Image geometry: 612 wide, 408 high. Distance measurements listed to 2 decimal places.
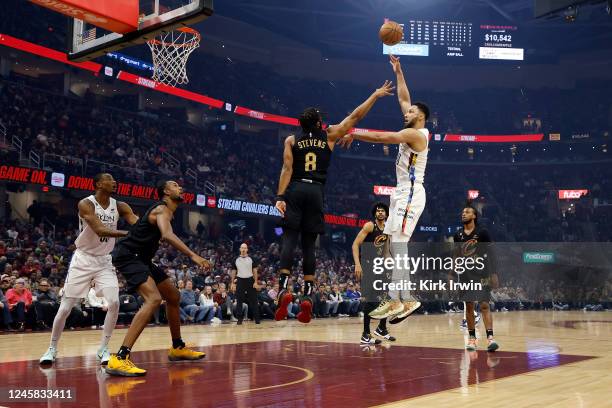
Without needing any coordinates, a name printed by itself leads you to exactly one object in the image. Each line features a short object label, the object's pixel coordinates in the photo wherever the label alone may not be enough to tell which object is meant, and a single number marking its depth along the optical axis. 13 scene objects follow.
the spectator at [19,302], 13.56
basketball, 8.08
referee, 15.98
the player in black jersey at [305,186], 7.04
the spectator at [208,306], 17.09
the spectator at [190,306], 16.78
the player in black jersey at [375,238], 10.38
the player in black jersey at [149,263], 7.18
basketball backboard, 8.17
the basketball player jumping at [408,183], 7.95
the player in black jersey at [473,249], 10.04
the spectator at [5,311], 13.19
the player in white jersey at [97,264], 7.66
